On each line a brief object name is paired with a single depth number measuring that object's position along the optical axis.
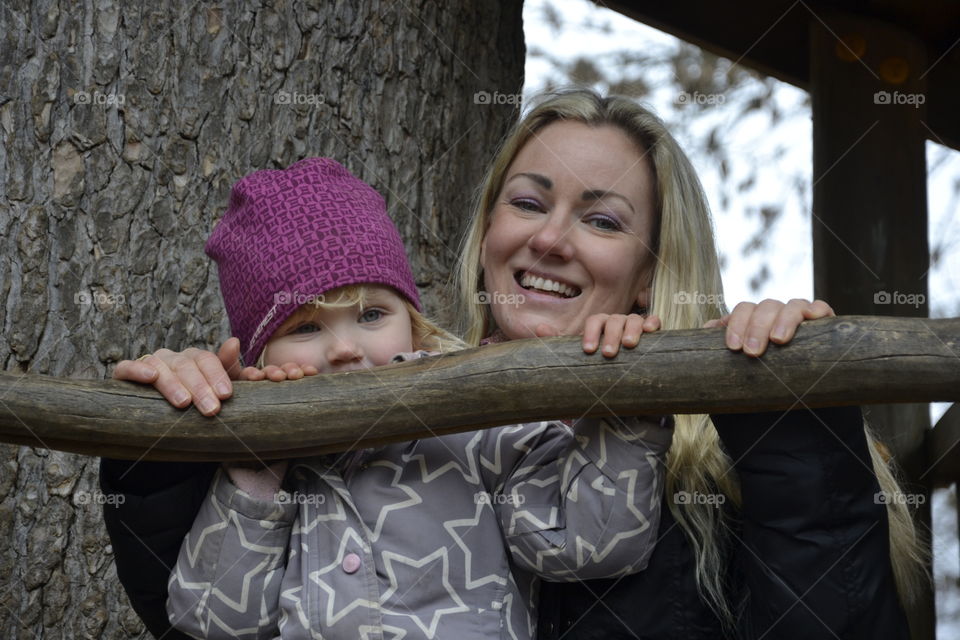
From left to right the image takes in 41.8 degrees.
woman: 1.95
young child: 1.97
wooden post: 3.84
